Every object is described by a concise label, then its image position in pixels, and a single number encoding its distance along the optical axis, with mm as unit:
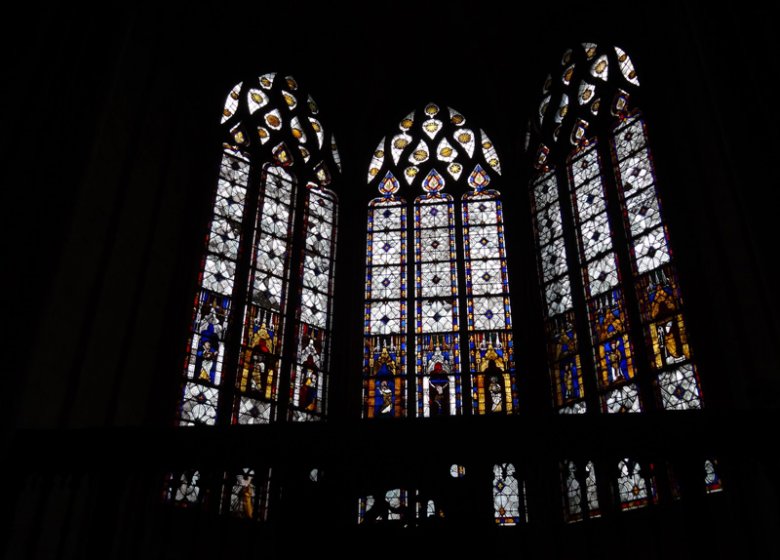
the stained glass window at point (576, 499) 8094
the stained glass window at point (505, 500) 8328
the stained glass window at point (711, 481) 7219
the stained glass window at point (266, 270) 8969
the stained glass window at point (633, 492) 7727
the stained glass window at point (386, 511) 5578
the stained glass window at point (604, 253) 8383
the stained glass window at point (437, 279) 9492
